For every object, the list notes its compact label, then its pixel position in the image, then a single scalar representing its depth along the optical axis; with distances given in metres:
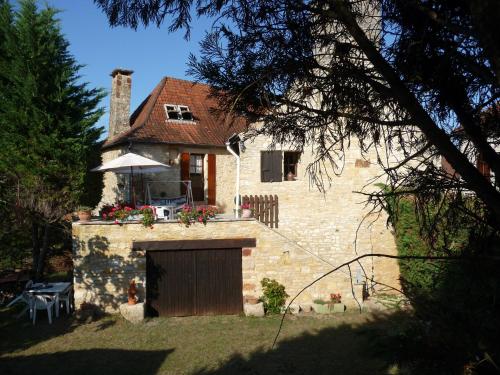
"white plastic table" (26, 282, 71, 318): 9.61
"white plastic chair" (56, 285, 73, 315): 9.91
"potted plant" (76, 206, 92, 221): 9.84
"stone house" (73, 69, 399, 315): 10.02
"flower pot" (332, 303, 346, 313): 10.40
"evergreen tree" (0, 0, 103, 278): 10.70
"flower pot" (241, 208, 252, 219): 10.66
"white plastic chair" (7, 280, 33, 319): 9.65
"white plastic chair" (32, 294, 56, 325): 9.47
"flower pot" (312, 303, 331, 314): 10.34
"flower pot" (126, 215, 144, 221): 10.12
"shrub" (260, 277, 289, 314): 10.34
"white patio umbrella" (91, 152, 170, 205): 10.34
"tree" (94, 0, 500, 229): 2.53
